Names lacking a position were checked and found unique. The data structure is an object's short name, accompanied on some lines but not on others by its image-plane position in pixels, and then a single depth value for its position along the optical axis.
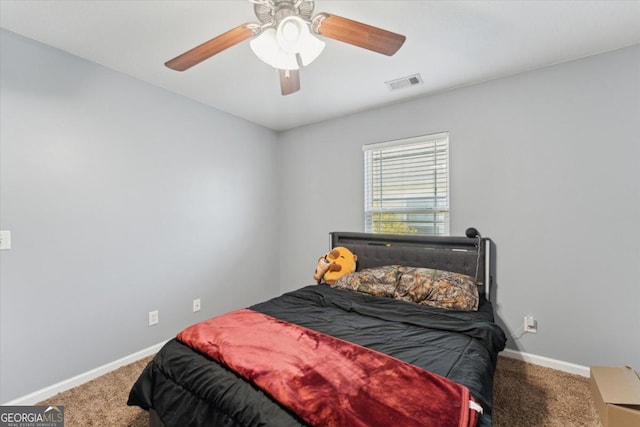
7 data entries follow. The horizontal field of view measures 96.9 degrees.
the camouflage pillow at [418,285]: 2.18
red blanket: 1.01
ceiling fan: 1.37
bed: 1.10
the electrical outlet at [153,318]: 2.65
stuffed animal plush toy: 2.97
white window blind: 2.87
